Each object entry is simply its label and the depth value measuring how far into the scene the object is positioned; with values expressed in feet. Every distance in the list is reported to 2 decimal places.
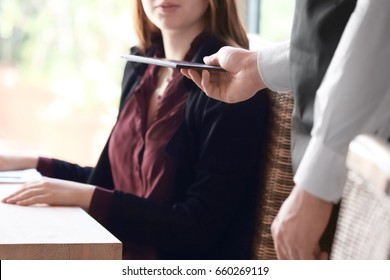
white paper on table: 11.11
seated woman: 10.59
